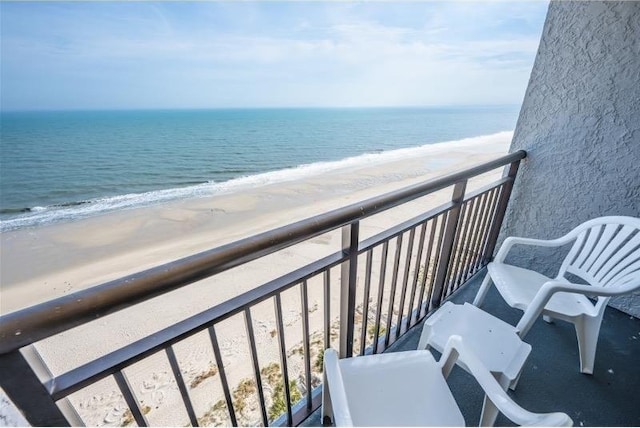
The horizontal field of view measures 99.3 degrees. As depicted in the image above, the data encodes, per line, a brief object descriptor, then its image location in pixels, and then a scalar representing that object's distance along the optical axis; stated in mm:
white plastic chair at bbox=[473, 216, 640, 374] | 1257
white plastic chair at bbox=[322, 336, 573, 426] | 789
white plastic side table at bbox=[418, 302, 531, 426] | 1048
